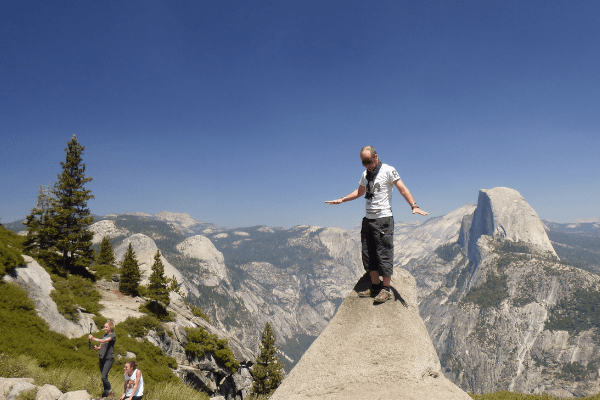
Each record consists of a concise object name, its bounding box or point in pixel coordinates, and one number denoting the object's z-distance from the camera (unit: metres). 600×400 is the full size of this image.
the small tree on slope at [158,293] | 37.50
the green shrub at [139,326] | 27.74
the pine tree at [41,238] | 29.86
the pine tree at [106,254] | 52.96
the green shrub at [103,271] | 41.39
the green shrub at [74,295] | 21.54
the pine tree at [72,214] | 32.09
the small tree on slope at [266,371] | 43.75
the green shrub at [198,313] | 52.26
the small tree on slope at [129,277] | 39.34
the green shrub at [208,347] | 35.49
